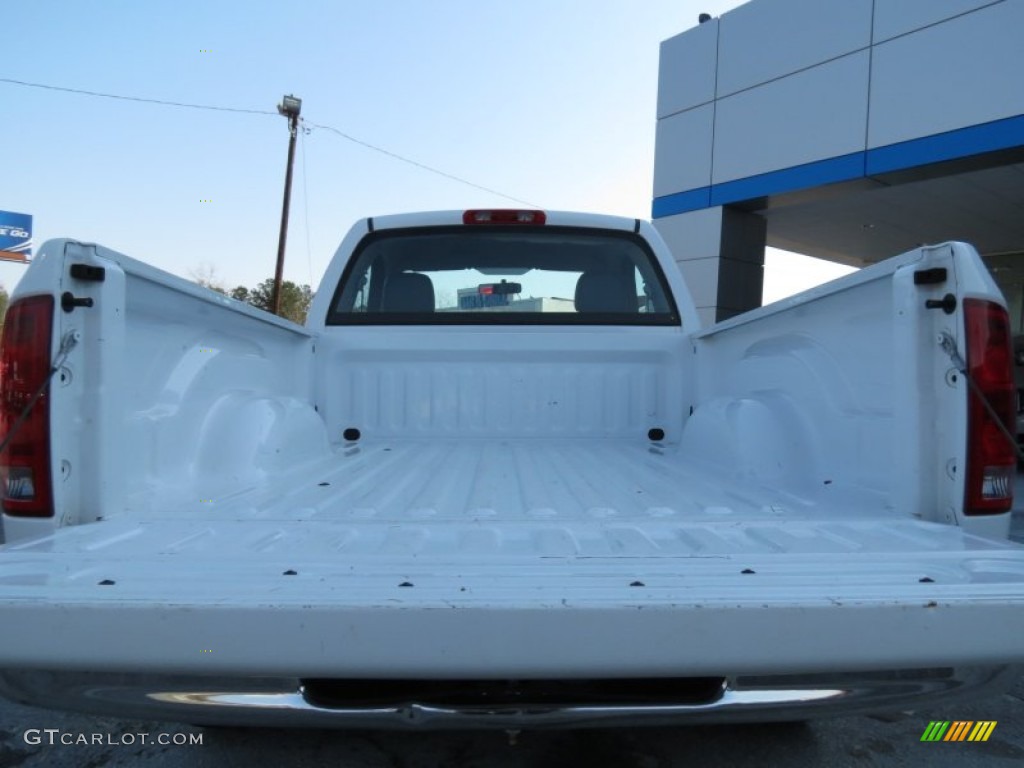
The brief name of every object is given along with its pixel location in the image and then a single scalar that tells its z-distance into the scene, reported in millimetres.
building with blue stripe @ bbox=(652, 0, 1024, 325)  9086
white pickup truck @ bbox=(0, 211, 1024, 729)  1304
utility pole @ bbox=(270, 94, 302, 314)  23500
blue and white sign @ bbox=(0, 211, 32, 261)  20403
